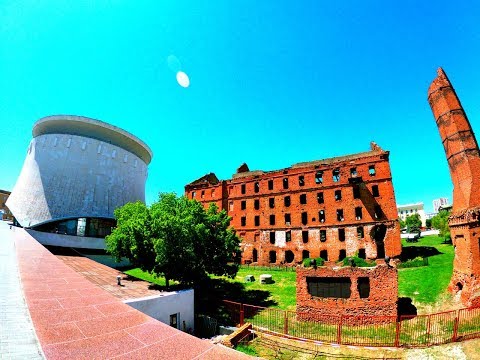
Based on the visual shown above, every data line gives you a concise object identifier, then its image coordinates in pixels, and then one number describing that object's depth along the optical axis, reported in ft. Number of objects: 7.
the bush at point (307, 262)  58.08
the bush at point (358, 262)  56.32
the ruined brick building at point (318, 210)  101.19
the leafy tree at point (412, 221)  244.01
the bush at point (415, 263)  82.54
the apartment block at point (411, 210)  368.50
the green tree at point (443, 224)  118.93
